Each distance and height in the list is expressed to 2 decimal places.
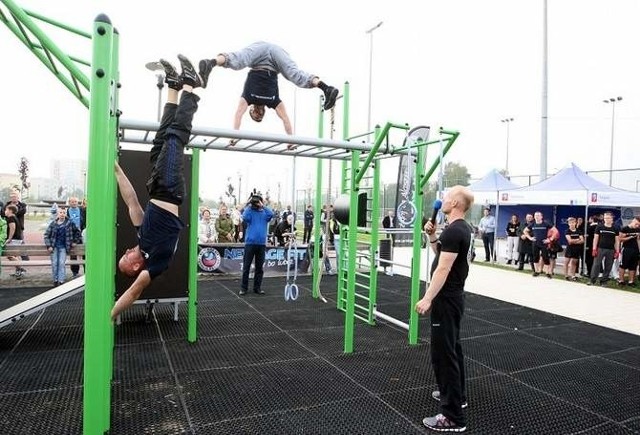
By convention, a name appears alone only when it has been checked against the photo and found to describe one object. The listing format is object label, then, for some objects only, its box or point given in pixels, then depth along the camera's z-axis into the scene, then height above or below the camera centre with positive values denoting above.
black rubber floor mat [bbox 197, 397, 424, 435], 2.93 -1.42
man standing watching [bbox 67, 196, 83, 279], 8.52 -0.08
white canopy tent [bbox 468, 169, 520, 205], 14.28 +1.21
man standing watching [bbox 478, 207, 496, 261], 13.95 -0.33
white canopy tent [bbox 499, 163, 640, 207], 10.41 +0.79
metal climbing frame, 4.64 +0.09
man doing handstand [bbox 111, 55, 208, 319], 3.09 +0.18
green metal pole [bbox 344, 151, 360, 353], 4.66 -0.46
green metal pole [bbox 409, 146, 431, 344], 5.00 -0.21
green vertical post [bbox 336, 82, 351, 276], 6.01 +0.70
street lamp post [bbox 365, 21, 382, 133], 18.27 +6.93
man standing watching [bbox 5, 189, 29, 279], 8.63 -0.01
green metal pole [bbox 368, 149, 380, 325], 5.44 -0.04
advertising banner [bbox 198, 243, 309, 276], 9.41 -0.98
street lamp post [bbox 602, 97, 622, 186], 31.43 +8.96
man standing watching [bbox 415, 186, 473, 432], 2.90 -0.63
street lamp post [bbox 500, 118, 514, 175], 37.47 +6.09
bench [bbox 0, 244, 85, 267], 7.77 -0.76
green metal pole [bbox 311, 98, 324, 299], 7.23 +0.07
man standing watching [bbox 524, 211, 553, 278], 11.14 -0.46
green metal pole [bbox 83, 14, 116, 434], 2.41 -0.07
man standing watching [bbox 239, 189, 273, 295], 7.44 -0.32
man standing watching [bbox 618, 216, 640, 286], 9.23 -0.52
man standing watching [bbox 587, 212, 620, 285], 9.53 -0.49
